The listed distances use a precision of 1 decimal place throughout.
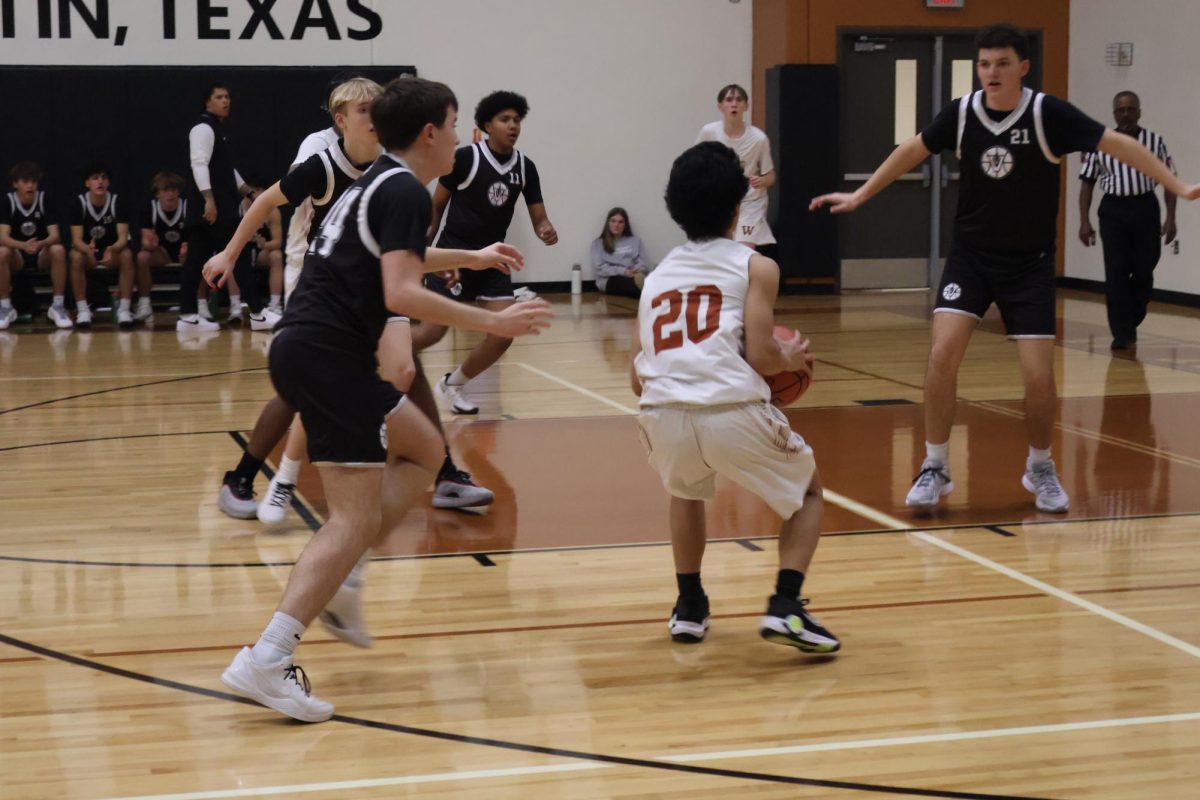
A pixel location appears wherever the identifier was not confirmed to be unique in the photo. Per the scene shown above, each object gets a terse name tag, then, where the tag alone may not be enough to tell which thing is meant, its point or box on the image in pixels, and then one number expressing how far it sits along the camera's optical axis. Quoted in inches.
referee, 423.2
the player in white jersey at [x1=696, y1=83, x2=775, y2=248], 491.5
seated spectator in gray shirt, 603.8
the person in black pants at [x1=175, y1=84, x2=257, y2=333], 489.4
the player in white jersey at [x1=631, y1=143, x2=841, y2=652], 158.2
